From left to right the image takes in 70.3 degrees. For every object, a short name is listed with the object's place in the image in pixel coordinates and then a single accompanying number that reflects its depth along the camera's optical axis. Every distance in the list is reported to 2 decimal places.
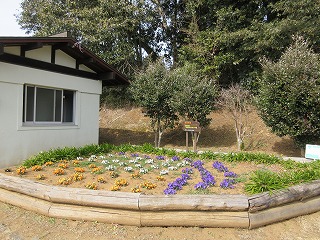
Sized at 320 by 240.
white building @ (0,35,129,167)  6.47
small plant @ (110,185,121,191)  4.21
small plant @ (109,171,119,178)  5.18
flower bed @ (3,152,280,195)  4.45
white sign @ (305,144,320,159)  6.41
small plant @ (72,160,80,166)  6.25
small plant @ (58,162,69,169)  5.84
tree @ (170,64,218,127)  9.88
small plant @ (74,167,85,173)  5.47
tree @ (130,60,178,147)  10.67
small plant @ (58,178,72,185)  4.57
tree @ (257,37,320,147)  7.61
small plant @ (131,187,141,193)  4.16
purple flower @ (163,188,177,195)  4.01
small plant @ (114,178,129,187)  4.52
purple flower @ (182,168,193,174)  5.54
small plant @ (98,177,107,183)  4.77
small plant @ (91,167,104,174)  5.45
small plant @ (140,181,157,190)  4.41
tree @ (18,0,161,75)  14.34
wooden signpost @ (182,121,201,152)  7.79
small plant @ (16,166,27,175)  5.36
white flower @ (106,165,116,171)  5.64
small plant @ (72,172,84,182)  4.83
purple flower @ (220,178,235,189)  4.49
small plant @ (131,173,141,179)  5.08
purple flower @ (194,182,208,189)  4.43
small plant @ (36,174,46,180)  4.99
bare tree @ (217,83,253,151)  10.37
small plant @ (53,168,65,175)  5.28
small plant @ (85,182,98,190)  4.28
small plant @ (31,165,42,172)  5.63
